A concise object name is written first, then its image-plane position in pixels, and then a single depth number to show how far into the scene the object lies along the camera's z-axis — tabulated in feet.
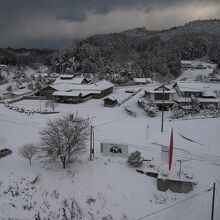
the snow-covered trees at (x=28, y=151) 66.24
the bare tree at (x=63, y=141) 65.48
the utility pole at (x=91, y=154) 70.20
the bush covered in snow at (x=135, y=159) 66.63
